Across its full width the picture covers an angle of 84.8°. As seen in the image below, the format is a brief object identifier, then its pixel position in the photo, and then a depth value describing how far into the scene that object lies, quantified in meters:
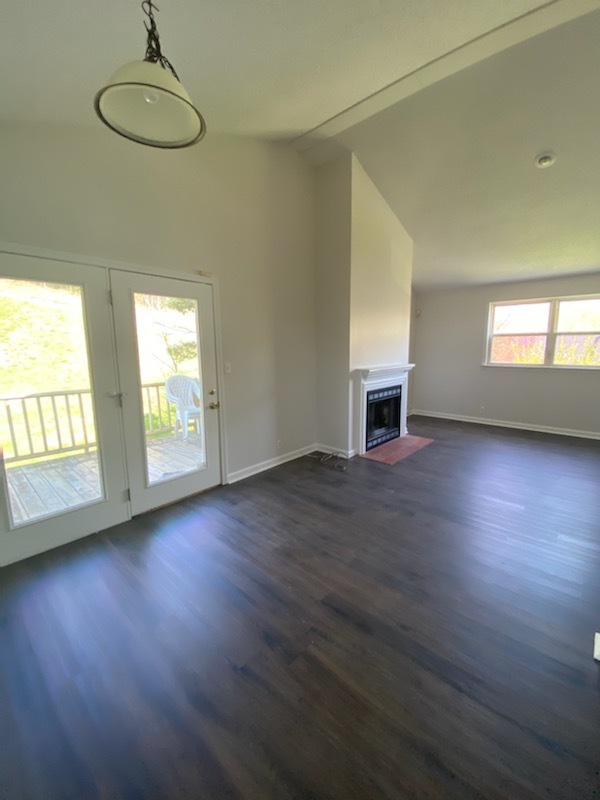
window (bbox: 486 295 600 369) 5.09
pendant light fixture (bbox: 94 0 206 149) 1.14
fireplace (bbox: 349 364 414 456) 4.35
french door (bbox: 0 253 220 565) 2.23
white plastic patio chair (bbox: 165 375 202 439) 3.03
